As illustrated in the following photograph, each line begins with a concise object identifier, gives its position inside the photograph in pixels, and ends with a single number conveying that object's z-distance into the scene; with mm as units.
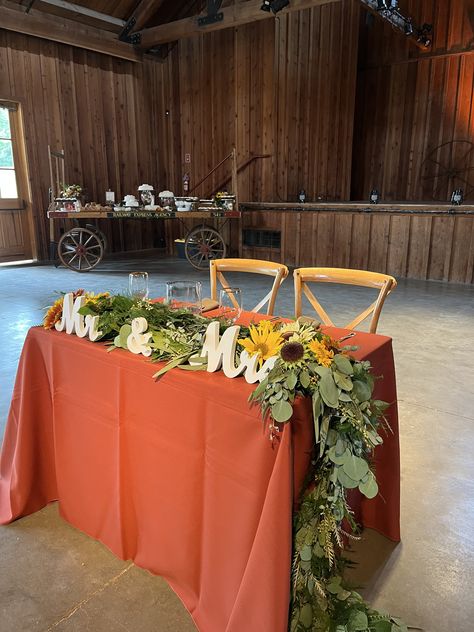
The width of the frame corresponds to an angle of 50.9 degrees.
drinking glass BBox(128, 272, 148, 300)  1872
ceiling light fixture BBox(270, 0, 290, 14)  7090
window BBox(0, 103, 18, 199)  7879
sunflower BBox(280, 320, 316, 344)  1232
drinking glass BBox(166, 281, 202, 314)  1748
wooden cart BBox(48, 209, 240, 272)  7355
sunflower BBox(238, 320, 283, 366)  1237
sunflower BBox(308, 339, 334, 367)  1163
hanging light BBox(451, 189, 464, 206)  6462
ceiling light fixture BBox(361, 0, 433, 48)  7207
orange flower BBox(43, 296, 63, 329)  1731
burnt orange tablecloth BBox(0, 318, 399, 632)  1165
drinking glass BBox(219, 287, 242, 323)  1751
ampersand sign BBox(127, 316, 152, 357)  1450
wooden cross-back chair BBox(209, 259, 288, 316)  2617
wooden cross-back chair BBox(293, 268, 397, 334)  2199
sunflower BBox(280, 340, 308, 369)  1147
